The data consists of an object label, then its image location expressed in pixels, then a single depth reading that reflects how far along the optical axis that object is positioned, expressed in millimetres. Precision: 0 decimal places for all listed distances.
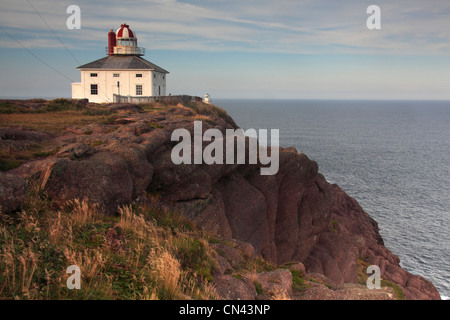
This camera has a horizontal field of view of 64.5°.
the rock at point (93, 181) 11562
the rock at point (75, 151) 13825
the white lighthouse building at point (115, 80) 51062
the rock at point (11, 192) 9312
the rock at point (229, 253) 10886
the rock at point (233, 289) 8211
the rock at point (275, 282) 8820
